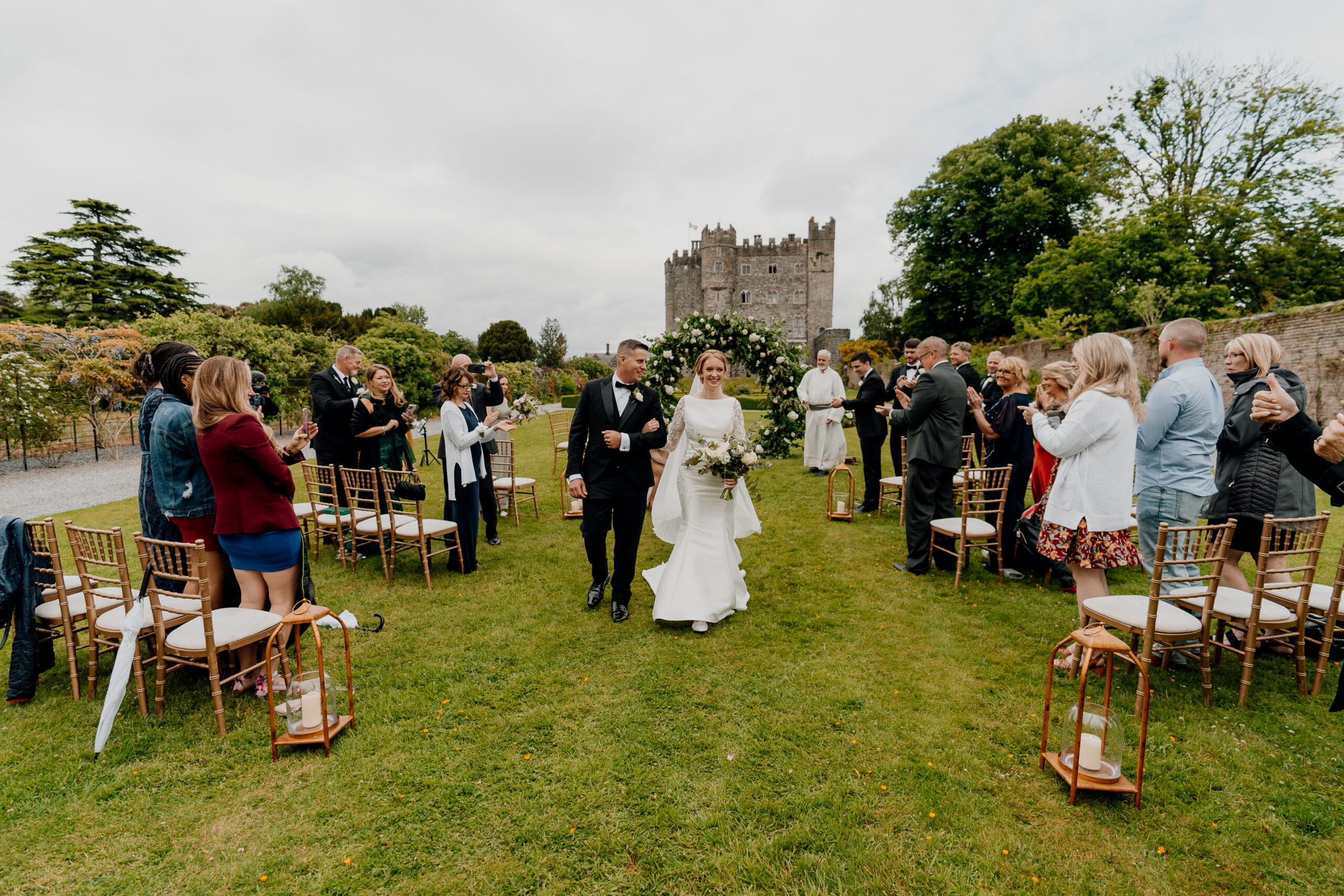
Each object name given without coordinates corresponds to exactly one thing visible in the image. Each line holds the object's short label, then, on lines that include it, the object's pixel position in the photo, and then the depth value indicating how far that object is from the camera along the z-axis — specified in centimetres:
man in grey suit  603
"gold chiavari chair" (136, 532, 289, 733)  325
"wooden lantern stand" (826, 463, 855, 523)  809
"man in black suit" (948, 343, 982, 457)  782
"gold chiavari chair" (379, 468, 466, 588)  587
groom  489
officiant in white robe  1158
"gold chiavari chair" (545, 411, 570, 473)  1051
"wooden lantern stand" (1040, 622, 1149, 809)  249
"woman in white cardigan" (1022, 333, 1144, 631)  375
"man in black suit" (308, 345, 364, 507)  649
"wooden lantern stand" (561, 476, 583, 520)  875
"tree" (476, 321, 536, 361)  5569
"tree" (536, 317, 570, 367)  5450
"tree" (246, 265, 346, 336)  4550
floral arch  720
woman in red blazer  346
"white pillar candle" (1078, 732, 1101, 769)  284
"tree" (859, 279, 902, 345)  5291
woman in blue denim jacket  366
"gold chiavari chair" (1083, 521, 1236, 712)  324
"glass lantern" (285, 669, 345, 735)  333
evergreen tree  2875
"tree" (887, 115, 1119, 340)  2291
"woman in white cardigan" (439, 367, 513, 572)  602
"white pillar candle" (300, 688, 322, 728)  334
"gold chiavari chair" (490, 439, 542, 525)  845
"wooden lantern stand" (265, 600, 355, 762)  296
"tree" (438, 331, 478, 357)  4819
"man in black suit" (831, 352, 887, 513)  879
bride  494
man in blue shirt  413
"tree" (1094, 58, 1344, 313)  1794
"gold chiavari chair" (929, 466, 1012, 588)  570
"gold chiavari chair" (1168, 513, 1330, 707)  341
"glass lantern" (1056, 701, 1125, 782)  279
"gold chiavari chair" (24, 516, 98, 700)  367
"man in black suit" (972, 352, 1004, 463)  760
